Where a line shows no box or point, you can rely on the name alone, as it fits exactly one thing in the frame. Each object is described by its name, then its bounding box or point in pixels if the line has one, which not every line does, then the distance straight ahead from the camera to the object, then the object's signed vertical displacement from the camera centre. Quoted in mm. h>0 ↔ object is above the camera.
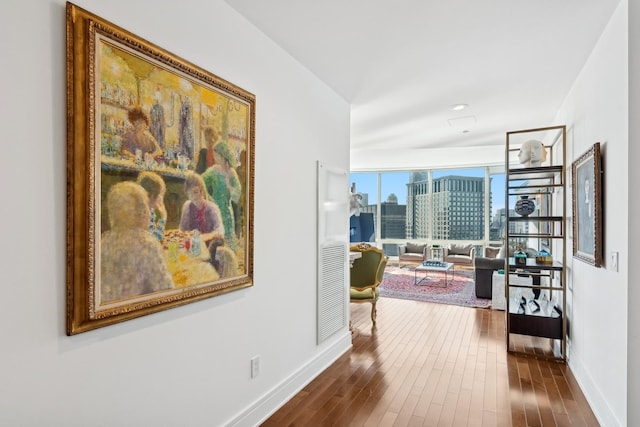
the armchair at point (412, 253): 8867 -1010
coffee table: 6688 -1007
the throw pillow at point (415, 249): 9211 -916
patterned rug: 5648 -1355
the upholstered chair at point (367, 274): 4383 -743
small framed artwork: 2334 +45
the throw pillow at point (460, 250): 8883 -907
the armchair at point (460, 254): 8438 -1009
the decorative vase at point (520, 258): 3579 -450
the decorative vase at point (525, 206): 3607 +67
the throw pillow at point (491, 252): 8273 -895
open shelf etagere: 3381 -933
